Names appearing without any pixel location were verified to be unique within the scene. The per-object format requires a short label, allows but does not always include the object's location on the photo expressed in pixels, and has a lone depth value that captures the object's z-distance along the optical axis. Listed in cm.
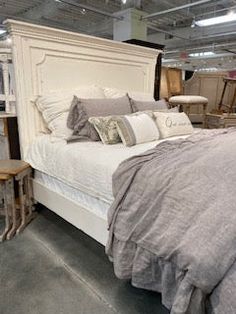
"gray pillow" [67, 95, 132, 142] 205
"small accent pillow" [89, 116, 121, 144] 191
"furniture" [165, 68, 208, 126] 509
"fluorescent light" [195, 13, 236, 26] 421
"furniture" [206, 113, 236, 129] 414
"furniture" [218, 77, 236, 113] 449
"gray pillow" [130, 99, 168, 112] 246
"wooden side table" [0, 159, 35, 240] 191
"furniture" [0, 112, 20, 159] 219
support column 525
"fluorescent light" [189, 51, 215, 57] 870
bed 94
